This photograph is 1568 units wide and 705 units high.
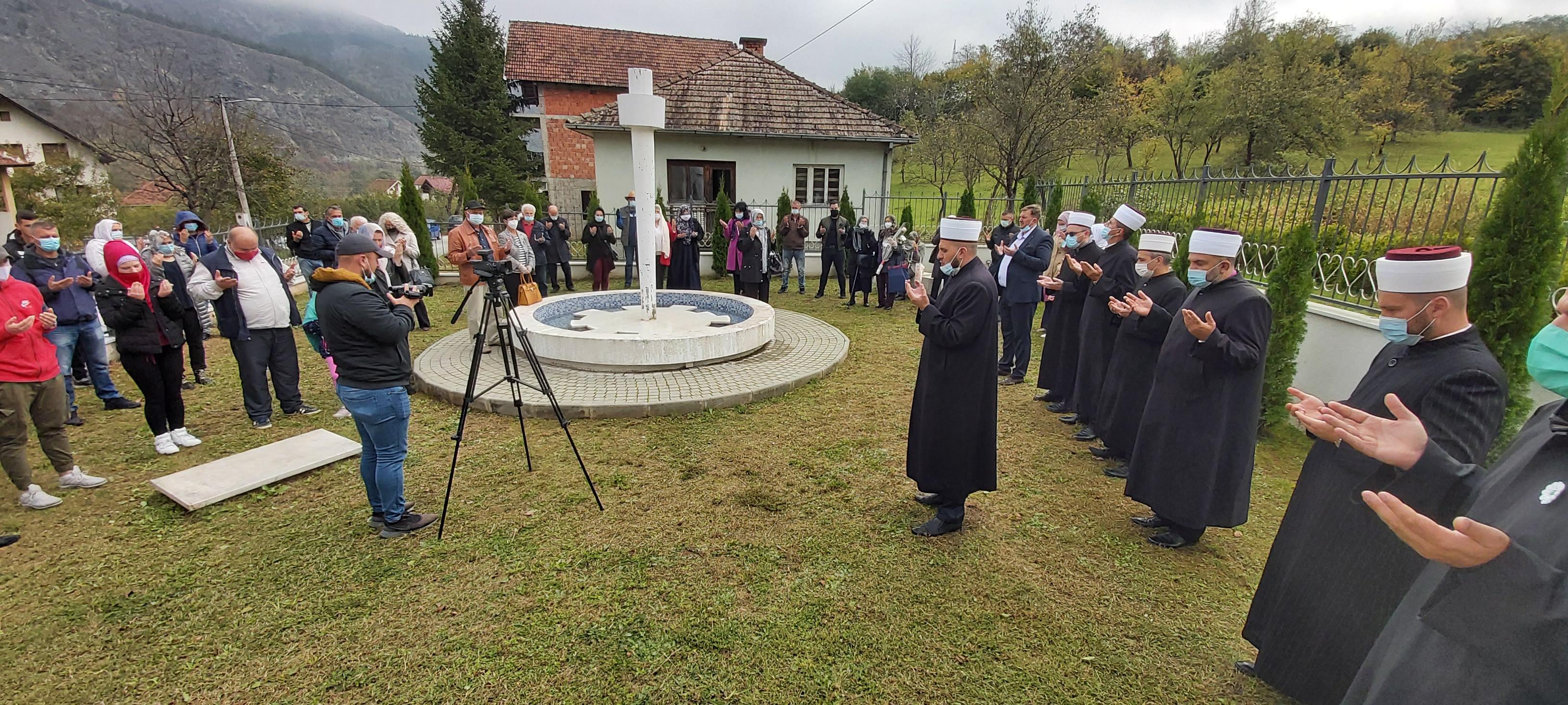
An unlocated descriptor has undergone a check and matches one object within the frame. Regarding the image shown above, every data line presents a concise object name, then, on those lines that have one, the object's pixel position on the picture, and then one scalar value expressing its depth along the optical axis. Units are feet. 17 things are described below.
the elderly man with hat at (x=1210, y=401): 11.98
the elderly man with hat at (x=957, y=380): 12.60
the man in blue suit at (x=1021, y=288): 24.06
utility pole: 76.54
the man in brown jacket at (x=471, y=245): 26.23
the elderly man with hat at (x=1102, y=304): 18.39
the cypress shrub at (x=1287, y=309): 18.45
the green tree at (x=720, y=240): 47.01
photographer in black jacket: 11.92
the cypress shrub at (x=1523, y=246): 13.01
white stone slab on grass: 14.84
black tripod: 13.37
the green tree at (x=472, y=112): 96.02
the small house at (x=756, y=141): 60.18
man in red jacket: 13.38
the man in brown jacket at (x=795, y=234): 43.75
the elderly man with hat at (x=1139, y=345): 15.23
